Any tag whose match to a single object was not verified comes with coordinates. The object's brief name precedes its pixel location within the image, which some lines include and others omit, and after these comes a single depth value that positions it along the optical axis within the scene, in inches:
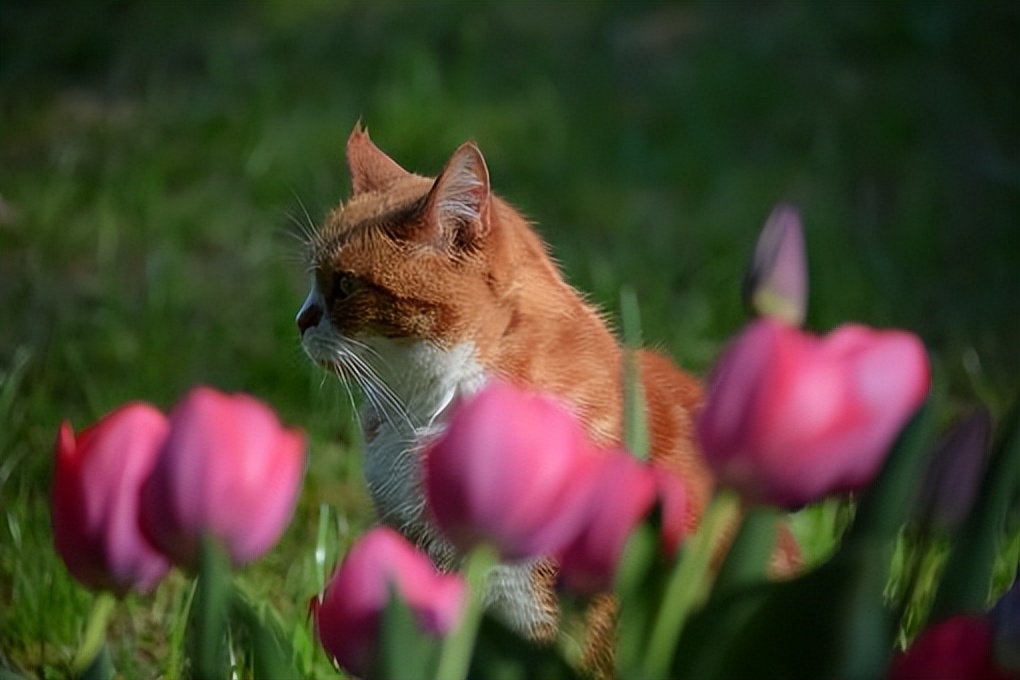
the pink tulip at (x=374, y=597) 90.8
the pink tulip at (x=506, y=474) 89.2
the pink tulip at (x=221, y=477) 89.6
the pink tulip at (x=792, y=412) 89.1
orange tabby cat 114.3
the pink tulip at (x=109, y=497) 90.6
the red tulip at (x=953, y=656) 89.4
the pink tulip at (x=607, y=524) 90.6
